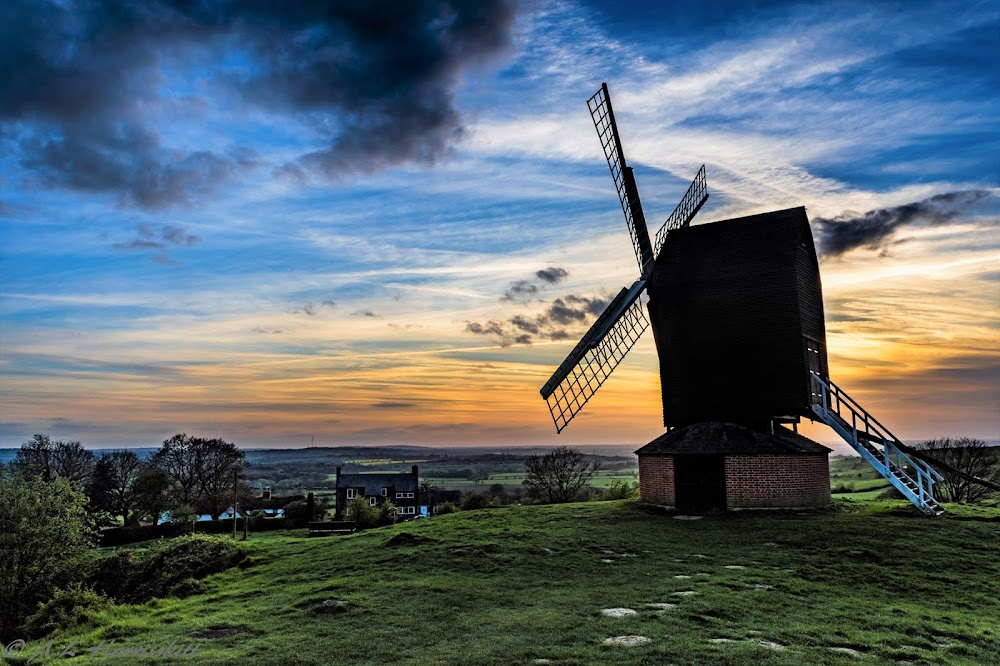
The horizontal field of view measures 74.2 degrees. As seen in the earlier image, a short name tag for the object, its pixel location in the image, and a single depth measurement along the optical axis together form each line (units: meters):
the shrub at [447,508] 45.34
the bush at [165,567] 19.52
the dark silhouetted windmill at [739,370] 24.16
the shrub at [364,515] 44.16
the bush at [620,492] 35.44
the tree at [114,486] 65.19
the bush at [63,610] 16.09
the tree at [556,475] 58.38
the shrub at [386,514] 45.97
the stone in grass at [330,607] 13.21
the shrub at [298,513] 56.99
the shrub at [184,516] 56.01
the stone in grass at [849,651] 9.83
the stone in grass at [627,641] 10.20
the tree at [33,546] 21.16
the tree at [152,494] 61.62
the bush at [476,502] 41.00
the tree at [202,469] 67.88
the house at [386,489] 82.19
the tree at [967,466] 39.45
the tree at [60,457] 68.00
